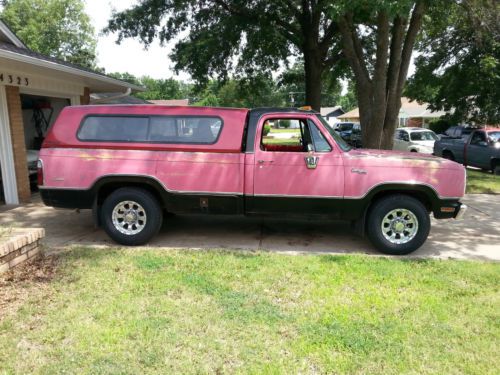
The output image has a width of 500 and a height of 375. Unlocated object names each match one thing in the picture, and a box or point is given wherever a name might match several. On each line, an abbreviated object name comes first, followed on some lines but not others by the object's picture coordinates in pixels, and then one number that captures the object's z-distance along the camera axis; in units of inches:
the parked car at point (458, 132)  710.5
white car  745.6
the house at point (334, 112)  3536.9
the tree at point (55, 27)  1921.8
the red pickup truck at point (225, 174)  228.8
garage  340.2
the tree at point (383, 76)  379.6
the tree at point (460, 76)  748.1
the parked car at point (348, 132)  985.4
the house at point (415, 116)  1881.6
